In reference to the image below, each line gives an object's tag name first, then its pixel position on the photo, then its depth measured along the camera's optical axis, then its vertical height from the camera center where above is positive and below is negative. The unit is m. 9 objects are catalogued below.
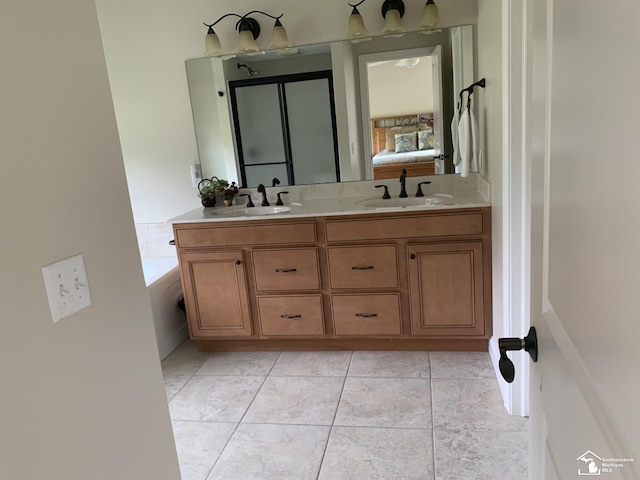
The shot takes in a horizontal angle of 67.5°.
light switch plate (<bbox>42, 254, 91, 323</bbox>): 0.87 -0.23
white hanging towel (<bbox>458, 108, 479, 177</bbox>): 2.56 -0.08
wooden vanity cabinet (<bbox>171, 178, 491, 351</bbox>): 2.64 -0.78
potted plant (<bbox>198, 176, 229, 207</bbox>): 3.29 -0.28
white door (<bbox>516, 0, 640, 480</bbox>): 0.48 -0.14
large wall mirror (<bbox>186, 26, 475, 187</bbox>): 2.97 +0.20
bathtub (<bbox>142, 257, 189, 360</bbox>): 3.06 -0.96
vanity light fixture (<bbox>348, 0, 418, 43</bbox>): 2.86 +0.68
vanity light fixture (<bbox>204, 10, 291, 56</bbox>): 2.98 +0.68
